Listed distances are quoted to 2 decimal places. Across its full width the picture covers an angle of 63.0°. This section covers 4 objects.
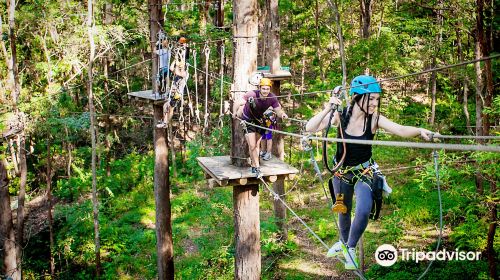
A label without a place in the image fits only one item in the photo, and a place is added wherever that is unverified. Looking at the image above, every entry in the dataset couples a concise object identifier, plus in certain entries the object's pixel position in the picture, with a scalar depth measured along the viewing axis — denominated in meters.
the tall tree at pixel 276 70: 9.05
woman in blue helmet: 3.37
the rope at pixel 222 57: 5.69
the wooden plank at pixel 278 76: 7.67
